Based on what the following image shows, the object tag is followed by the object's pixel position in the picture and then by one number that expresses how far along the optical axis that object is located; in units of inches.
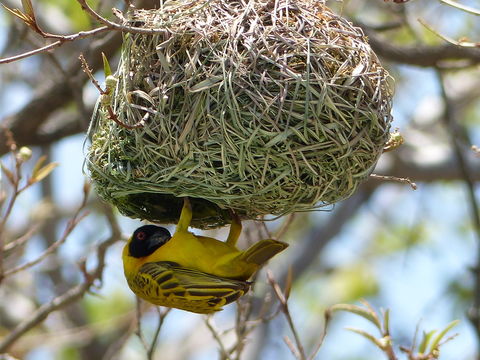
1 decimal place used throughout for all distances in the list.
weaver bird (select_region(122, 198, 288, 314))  216.5
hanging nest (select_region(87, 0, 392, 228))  182.5
